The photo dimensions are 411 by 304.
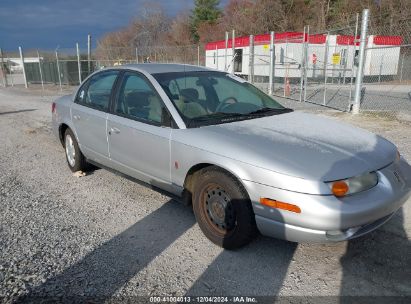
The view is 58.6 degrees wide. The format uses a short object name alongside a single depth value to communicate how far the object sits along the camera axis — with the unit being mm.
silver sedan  2730
